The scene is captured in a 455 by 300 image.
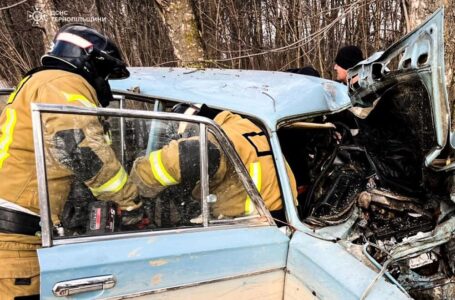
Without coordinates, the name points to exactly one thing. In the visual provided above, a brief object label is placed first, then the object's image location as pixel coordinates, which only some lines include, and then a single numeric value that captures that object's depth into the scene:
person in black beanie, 4.94
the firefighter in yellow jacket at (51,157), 1.76
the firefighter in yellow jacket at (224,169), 1.96
